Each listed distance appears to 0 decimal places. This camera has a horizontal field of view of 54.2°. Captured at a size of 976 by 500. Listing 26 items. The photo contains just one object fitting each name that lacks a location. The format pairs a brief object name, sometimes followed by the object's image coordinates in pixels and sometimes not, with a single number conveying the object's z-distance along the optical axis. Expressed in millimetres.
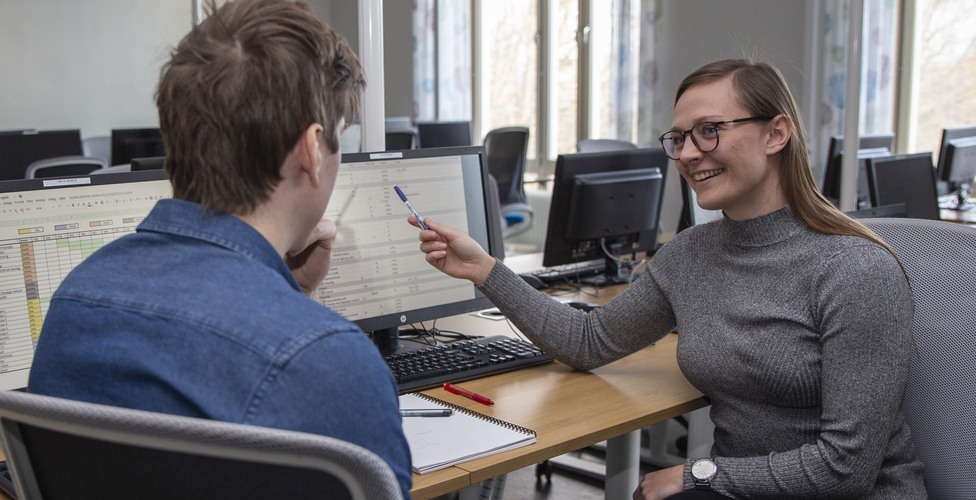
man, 789
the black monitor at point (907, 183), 3539
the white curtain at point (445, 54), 7242
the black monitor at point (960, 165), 4480
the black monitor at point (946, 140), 4504
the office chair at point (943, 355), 1582
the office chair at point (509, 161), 5629
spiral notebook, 1382
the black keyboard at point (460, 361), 1760
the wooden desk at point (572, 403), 1379
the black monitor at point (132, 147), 5184
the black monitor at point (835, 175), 4095
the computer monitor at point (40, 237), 1473
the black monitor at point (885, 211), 2634
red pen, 1660
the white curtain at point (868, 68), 4930
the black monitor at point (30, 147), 4637
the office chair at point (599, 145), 4688
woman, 1465
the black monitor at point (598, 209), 2738
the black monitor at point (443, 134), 5773
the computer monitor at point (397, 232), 1859
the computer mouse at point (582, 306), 2439
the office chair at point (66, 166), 3838
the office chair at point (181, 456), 713
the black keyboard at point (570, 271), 2875
